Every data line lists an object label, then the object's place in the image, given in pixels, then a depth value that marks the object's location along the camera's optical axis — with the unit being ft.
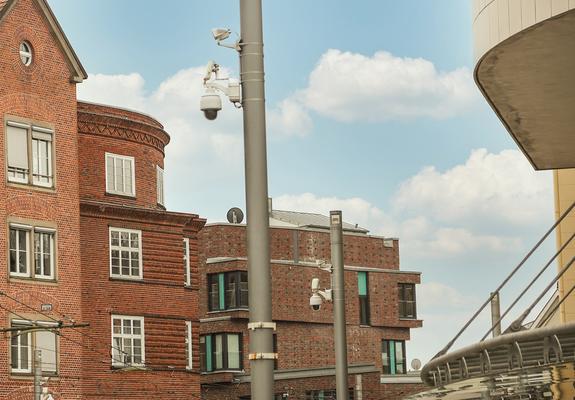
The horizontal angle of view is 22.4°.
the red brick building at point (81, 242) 174.40
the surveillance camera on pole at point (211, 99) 54.24
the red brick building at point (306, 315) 279.49
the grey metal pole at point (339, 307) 111.45
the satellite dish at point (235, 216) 317.83
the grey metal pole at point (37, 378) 160.17
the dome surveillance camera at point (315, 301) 136.15
